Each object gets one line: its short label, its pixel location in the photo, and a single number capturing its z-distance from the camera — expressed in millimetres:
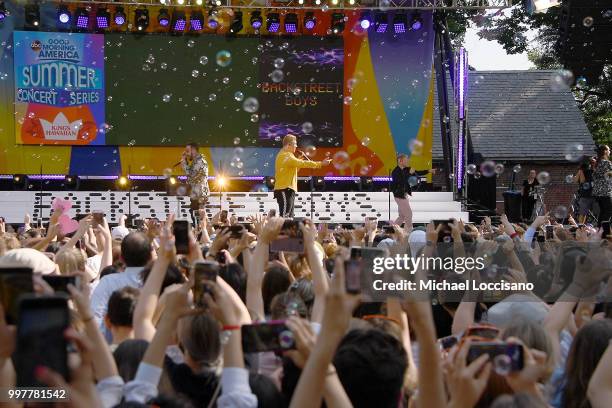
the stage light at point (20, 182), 17528
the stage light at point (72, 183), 17594
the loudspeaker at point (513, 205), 19312
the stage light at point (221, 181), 17828
